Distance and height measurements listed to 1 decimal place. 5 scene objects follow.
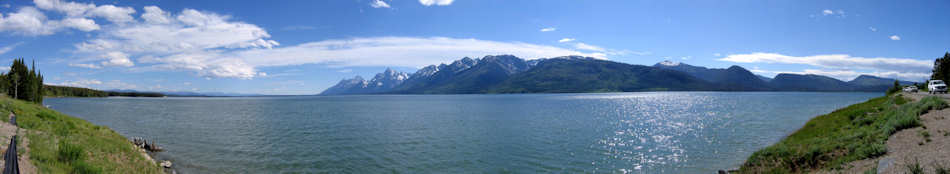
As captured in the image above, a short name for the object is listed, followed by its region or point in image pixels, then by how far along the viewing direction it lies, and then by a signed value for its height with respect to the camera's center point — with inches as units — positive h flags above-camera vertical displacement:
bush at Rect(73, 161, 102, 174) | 725.9 -142.2
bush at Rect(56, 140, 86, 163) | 761.0 -120.6
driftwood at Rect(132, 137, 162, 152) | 1598.2 -215.1
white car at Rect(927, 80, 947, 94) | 2363.4 +23.8
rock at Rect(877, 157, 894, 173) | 636.6 -126.1
